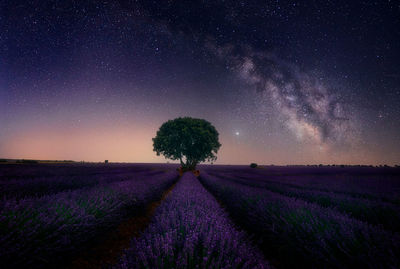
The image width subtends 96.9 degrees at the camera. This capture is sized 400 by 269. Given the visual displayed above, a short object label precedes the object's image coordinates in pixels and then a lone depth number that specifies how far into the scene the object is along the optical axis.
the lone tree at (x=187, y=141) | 25.58
